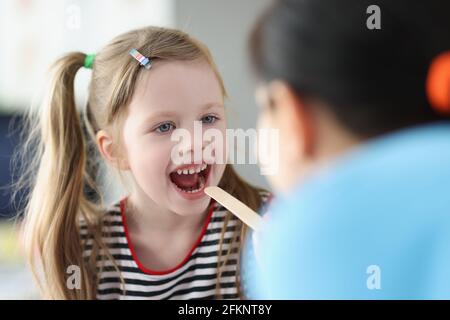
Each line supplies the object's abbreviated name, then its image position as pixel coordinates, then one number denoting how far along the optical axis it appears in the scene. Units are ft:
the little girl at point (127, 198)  2.47
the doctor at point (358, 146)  1.45
